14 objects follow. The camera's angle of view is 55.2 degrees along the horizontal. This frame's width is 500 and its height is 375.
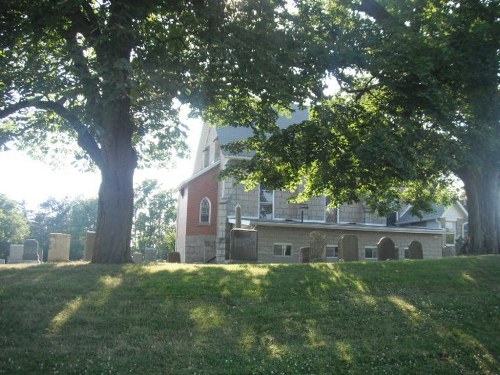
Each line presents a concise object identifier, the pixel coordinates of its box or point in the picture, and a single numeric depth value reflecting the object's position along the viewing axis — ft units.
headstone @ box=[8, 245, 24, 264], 88.53
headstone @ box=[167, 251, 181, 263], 83.71
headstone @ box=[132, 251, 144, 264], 99.91
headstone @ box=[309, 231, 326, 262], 72.64
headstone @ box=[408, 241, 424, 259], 67.62
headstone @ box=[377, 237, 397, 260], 64.54
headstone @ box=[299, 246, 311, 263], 75.64
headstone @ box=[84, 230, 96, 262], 68.33
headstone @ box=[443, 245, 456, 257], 97.11
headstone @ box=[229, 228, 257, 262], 63.87
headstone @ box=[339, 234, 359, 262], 63.26
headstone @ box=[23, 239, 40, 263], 83.15
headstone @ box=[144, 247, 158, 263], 111.49
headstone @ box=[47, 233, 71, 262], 67.56
